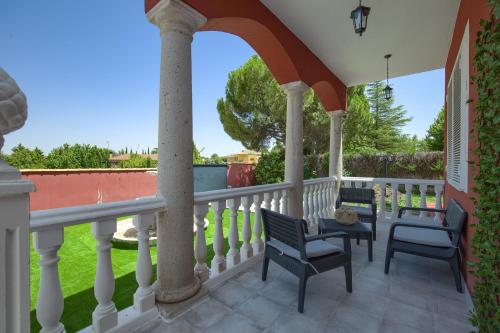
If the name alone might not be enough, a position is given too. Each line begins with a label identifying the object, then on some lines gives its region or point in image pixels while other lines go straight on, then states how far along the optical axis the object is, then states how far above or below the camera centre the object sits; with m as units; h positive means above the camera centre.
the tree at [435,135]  16.52 +2.10
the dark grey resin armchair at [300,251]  1.91 -0.81
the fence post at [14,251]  0.64 -0.25
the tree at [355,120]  13.11 +2.49
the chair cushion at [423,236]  2.35 -0.80
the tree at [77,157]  13.25 +0.41
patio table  2.84 -0.83
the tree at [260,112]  11.51 +2.65
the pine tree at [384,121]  19.09 +3.69
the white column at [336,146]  5.06 +0.37
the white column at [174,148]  1.80 +0.12
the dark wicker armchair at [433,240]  2.23 -0.81
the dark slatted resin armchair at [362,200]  3.68 -0.68
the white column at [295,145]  3.42 +0.27
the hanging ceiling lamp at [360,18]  2.37 +1.51
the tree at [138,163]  15.66 +0.03
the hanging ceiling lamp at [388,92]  4.42 +1.37
